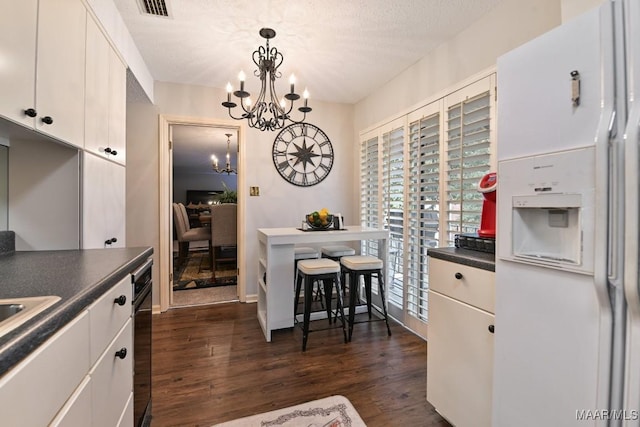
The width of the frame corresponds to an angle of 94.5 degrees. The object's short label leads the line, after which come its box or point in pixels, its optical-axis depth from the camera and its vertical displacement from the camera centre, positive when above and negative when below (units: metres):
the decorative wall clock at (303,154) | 3.66 +0.72
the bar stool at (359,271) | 2.59 -0.54
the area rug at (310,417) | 1.58 -1.14
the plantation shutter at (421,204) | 2.45 +0.06
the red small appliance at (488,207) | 1.60 +0.02
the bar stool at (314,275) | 2.44 -0.55
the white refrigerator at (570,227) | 0.83 -0.05
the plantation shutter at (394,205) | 2.92 +0.06
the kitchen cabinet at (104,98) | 1.65 +0.71
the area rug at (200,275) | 4.21 -1.04
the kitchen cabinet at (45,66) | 1.05 +0.60
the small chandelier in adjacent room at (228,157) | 5.19 +1.21
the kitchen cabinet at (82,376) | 0.55 -0.41
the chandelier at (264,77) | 2.04 +1.03
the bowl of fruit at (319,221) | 2.83 -0.10
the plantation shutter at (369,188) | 3.41 +0.28
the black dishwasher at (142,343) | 1.35 -0.66
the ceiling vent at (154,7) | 1.94 +1.37
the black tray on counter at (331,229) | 2.85 -0.18
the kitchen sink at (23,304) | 0.73 -0.24
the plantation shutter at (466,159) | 2.01 +0.37
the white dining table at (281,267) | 2.57 -0.50
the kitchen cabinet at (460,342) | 1.34 -0.65
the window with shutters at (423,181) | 2.07 +0.26
